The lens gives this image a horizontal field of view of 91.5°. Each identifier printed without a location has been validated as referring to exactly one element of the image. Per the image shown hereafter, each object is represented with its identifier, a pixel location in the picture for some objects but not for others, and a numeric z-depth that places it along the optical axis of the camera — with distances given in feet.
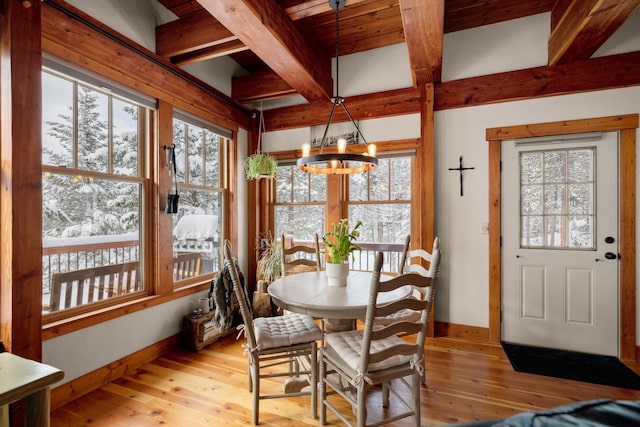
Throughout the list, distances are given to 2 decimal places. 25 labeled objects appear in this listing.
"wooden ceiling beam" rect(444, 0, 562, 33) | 9.44
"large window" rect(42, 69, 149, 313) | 7.10
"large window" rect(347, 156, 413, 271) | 11.75
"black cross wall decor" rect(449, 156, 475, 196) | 10.80
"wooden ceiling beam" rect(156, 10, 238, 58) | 8.60
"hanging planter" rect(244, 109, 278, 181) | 11.65
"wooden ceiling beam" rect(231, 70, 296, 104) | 11.87
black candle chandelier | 6.61
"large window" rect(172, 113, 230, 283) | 10.47
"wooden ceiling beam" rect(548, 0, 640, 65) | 6.89
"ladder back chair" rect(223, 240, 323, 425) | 6.31
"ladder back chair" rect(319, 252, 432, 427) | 5.18
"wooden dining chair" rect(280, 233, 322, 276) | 9.36
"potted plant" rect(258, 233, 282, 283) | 11.62
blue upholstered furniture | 1.97
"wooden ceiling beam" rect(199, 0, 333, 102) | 6.96
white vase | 7.57
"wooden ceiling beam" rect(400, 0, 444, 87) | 6.79
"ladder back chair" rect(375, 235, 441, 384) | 5.69
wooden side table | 4.03
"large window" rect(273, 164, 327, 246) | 13.03
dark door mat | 8.05
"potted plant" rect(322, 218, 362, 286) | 7.51
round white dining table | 5.93
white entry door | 9.36
